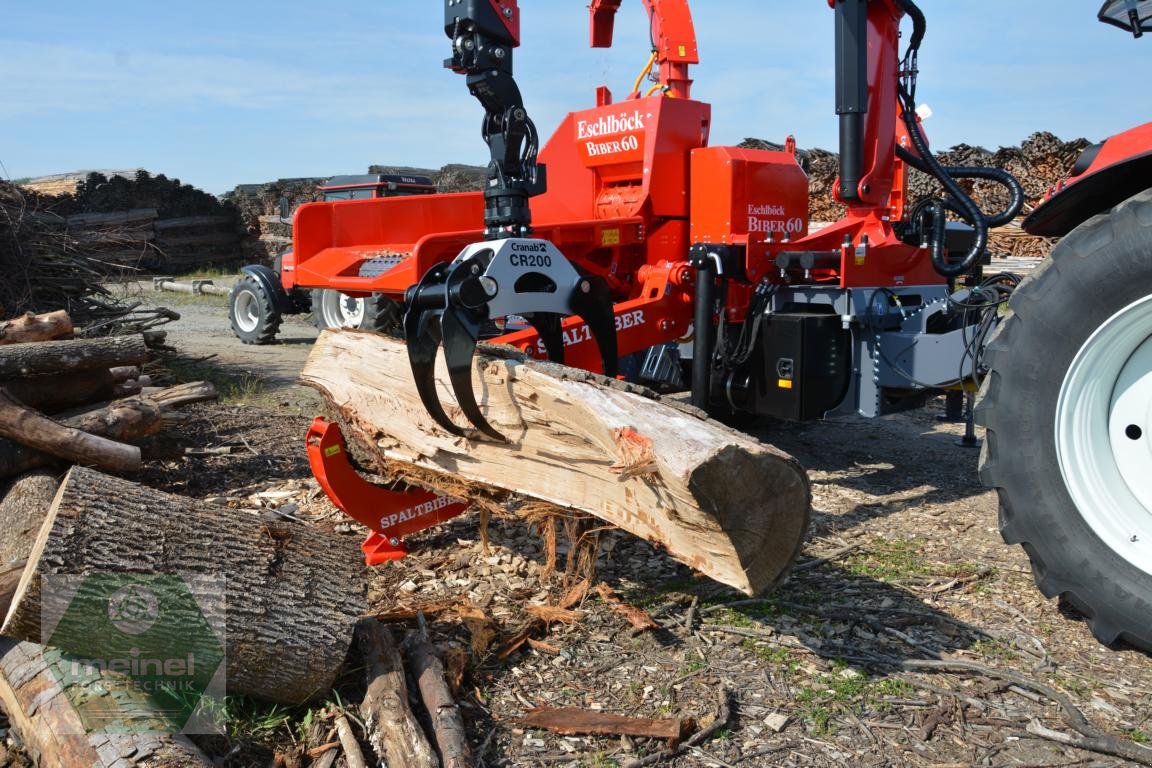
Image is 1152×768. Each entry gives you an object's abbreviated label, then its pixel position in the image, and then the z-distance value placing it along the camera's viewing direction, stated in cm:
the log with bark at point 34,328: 600
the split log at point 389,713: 268
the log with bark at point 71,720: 254
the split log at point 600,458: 287
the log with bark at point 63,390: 543
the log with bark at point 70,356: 529
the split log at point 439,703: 269
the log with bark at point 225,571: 283
